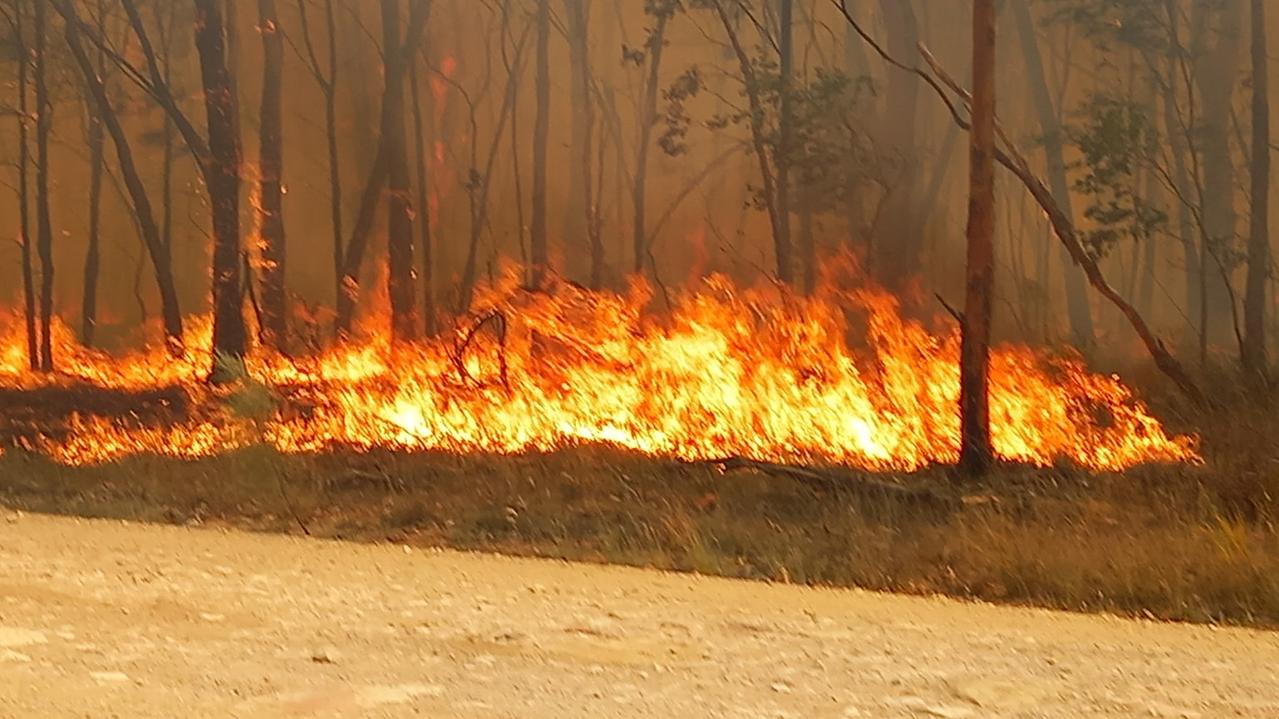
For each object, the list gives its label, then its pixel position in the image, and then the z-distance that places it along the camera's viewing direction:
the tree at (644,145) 25.69
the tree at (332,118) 27.53
